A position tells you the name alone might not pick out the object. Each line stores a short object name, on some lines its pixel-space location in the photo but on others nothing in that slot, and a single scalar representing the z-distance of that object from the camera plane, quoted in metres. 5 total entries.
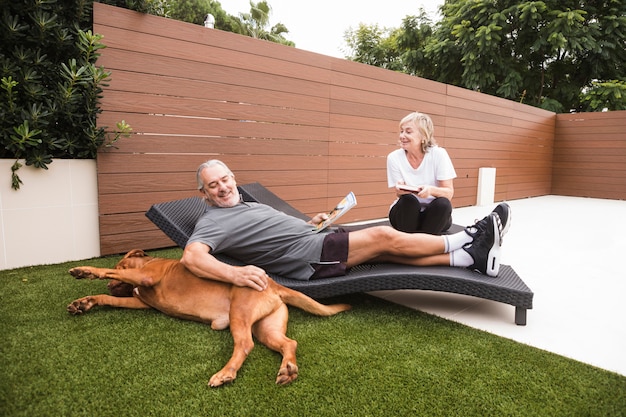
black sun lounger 2.03
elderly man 2.14
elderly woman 2.74
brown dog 1.69
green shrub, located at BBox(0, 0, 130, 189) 2.74
